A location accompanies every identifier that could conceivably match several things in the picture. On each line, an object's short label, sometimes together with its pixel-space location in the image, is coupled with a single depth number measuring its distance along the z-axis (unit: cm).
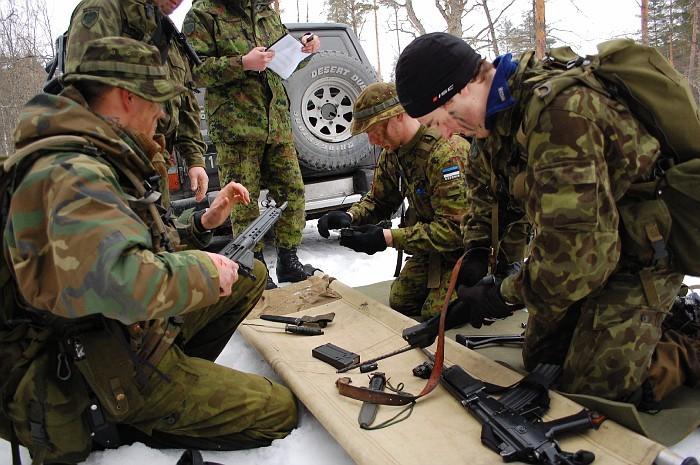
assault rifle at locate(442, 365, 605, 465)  177
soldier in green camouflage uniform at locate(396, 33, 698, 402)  196
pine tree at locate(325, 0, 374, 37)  2565
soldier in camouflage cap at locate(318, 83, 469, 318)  322
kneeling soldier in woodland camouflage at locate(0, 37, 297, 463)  160
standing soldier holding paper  388
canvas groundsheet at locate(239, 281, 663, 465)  187
